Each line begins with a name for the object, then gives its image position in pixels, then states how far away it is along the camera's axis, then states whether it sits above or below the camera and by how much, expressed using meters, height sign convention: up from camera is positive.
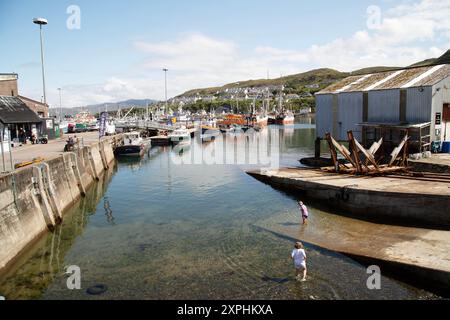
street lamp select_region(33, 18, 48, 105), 45.28 +12.54
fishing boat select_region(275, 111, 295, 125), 145.12 +0.38
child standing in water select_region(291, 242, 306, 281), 15.02 -5.65
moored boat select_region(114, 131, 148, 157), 59.28 -3.83
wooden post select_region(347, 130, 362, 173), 28.81 -2.51
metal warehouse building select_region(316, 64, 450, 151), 29.70 +1.11
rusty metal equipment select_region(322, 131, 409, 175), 28.30 -3.38
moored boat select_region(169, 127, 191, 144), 76.19 -3.05
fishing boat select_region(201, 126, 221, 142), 90.81 -2.96
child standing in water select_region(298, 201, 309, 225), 22.83 -5.69
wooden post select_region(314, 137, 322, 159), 42.23 -3.47
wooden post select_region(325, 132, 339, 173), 30.85 -2.94
